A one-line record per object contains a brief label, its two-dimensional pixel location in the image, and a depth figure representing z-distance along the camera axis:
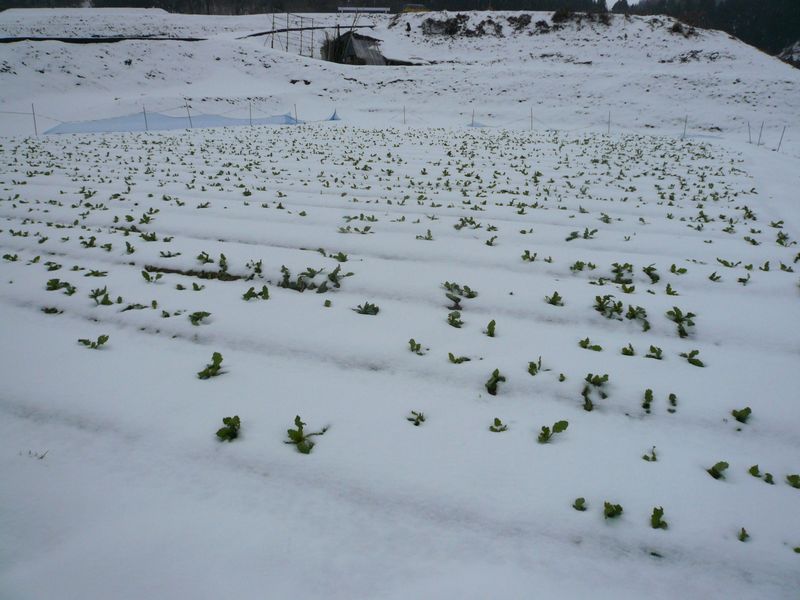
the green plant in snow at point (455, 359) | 3.86
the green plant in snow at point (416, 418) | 3.18
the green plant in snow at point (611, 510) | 2.47
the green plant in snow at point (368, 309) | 4.69
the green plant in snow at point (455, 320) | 4.50
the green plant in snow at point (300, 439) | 2.86
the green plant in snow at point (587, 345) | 4.14
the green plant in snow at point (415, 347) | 4.02
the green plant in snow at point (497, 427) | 3.10
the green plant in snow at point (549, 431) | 3.02
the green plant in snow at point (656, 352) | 4.07
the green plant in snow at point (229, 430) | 2.97
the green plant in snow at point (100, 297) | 4.82
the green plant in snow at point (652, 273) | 5.65
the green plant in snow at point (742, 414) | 3.27
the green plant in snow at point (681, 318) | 4.51
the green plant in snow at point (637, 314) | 4.68
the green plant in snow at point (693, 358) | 3.95
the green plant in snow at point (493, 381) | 3.55
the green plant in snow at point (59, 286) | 5.10
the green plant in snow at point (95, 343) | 4.04
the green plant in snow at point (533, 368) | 3.71
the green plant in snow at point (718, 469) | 2.78
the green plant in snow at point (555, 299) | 4.88
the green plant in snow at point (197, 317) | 4.45
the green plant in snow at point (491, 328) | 4.32
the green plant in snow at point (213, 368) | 3.64
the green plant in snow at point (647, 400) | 3.41
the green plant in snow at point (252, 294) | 4.96
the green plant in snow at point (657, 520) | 2.42
